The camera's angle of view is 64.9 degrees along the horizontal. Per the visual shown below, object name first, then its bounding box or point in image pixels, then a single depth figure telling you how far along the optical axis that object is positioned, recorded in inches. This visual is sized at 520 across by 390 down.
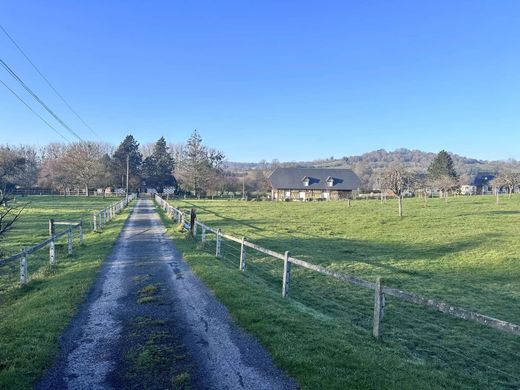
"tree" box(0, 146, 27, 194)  1964.8
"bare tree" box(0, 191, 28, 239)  267.0
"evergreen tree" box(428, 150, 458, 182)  3682.1
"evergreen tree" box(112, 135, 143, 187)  3732.8
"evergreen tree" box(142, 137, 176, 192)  3966.5
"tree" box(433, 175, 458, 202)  2682.6
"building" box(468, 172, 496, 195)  4315.9
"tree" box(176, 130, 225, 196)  3326.8
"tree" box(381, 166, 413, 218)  1771.9
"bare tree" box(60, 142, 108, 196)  3184.1
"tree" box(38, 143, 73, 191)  3292.3
